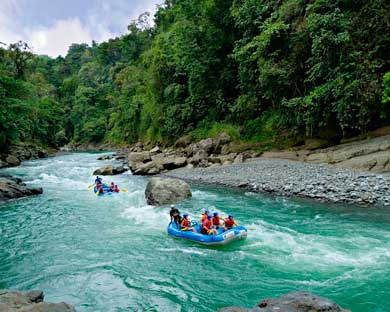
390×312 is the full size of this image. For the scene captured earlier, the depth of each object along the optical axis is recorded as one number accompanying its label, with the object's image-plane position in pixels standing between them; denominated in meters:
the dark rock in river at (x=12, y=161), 29.38
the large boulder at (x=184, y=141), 27.74
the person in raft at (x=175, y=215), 10.48
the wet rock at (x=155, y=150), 30.32
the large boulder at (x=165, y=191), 14.39
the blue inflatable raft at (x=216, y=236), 9.39
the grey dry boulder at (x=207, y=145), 22.88
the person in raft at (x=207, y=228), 9.59
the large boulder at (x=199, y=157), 21.95
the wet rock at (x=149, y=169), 22.48
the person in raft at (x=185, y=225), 10.08
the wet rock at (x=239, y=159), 19.67
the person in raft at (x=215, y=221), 9.91
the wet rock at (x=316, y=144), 17.83
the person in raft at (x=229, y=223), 9.91
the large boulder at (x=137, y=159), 24.30
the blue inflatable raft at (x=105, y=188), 16.70
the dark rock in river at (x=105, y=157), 34.70
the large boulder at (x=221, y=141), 22.77
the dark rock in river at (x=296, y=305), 4.30
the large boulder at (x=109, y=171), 23.47
